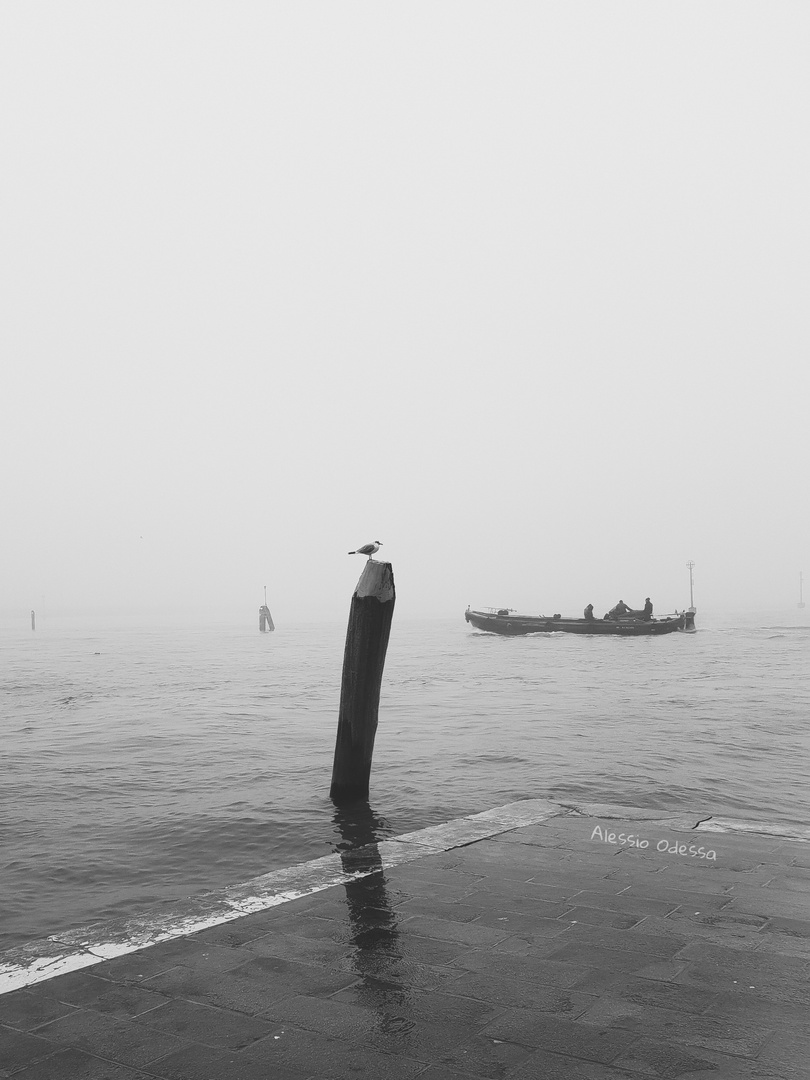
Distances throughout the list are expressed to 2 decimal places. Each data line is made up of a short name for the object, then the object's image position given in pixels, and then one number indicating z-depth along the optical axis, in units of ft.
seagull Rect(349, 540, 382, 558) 35.27
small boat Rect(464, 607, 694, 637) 234.17
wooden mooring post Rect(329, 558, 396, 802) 31.63
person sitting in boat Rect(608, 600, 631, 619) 241.14
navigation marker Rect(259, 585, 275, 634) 318.45
